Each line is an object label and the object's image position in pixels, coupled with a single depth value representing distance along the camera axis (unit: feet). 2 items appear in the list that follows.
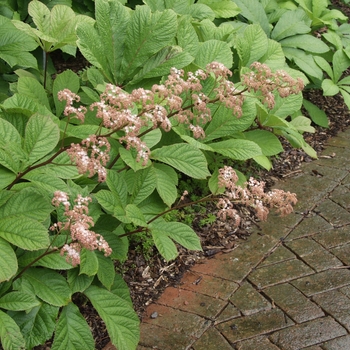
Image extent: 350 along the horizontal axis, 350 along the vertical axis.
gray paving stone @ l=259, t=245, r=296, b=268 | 8.97
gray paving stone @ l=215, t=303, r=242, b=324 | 7.70
